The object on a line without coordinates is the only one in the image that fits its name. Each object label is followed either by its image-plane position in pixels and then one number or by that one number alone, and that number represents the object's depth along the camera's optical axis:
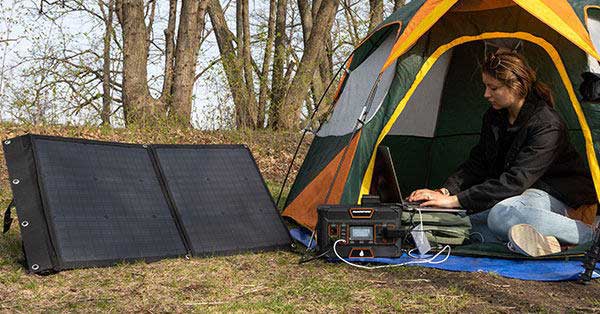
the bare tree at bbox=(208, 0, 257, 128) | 8.99
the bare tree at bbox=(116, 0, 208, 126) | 8.60
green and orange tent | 3.86
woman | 3.55
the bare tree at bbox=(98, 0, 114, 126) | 10.23
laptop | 3.74
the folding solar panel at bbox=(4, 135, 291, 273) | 3.36
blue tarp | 3.33
